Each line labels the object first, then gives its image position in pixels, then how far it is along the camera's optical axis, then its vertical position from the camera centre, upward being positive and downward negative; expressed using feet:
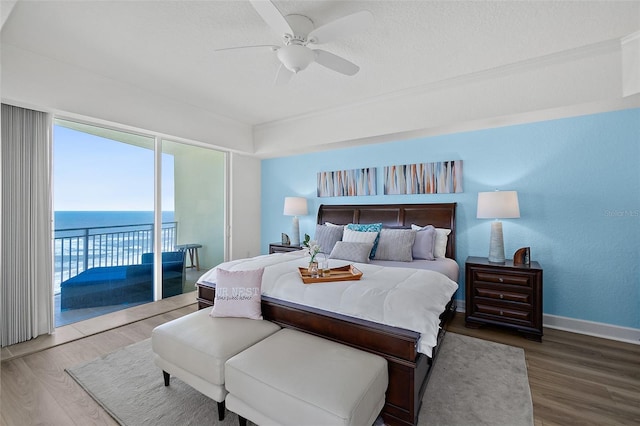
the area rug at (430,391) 5.96 -4.30
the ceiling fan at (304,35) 6.00 +4.14
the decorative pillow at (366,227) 12.70 -0.71
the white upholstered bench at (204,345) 5.74 -2.89
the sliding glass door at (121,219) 10.83 -0.29
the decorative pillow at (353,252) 10.70 -1.54
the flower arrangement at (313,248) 8.41 -1.09
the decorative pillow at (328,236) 13.11 -1.17
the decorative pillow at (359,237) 11.75 -1.08
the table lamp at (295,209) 15.87 +0.14
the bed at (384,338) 5.68 -2.89
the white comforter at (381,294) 5.93 -2.01
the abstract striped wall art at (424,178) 12.22 +1.50
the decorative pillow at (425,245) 11.26 -1.35
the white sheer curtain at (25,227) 8.84 -0.47
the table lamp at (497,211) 9.98 +0.00
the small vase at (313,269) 8.12 -1.68
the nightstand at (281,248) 15.15 -1.97
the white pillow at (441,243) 11.78 -1.33
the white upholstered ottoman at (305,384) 4.48 -2.95
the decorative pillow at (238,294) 7.45 -2.22
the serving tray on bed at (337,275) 7.73 -1.81
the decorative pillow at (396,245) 11.03 -1.34
